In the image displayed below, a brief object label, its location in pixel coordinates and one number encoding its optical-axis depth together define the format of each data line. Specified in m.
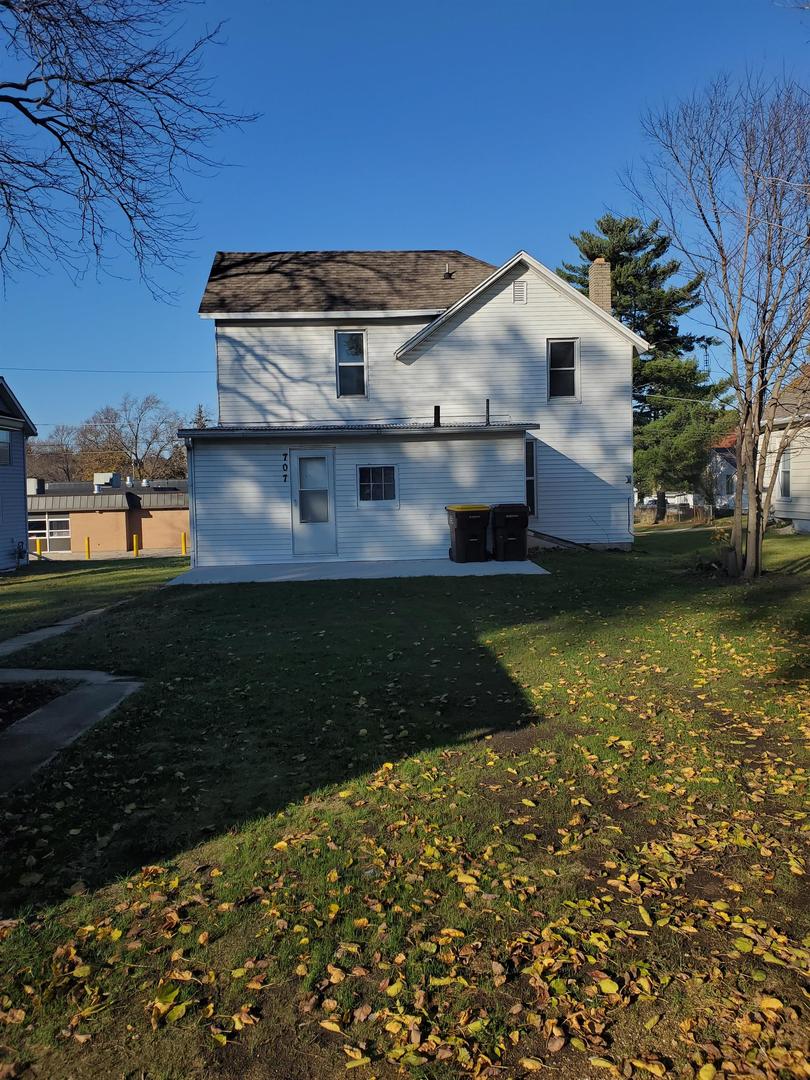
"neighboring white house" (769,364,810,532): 22.47
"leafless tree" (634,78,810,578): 11.20
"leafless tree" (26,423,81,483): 81.88
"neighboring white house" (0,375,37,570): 25.70
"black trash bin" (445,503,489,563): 16.30
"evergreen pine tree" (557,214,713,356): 37.75
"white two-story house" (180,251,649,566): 19.58
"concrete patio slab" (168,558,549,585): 14.88
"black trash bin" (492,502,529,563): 16.42
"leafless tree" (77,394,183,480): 72.81
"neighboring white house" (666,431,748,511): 50.92
